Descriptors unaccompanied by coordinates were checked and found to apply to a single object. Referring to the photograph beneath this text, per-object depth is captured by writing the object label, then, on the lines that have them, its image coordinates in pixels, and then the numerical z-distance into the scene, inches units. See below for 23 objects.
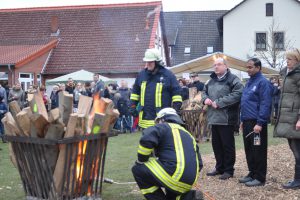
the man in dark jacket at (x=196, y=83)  619.6
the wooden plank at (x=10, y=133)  219.9
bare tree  1318.9
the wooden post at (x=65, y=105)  221.6
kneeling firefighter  201.3
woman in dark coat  254.1
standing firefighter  279.3
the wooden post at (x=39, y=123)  207.6
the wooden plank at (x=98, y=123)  222.1
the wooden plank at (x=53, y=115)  207.9
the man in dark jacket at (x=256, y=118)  266.4
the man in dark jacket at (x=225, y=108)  288.2
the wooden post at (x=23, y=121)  212.5
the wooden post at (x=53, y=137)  207.9
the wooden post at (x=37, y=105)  215.9
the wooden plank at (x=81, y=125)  214.2
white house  1491.1
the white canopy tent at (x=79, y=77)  797.2
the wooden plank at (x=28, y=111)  214.7
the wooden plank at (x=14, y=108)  230.4
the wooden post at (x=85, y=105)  228.5
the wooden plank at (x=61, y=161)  210.7
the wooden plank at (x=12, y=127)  217.5
